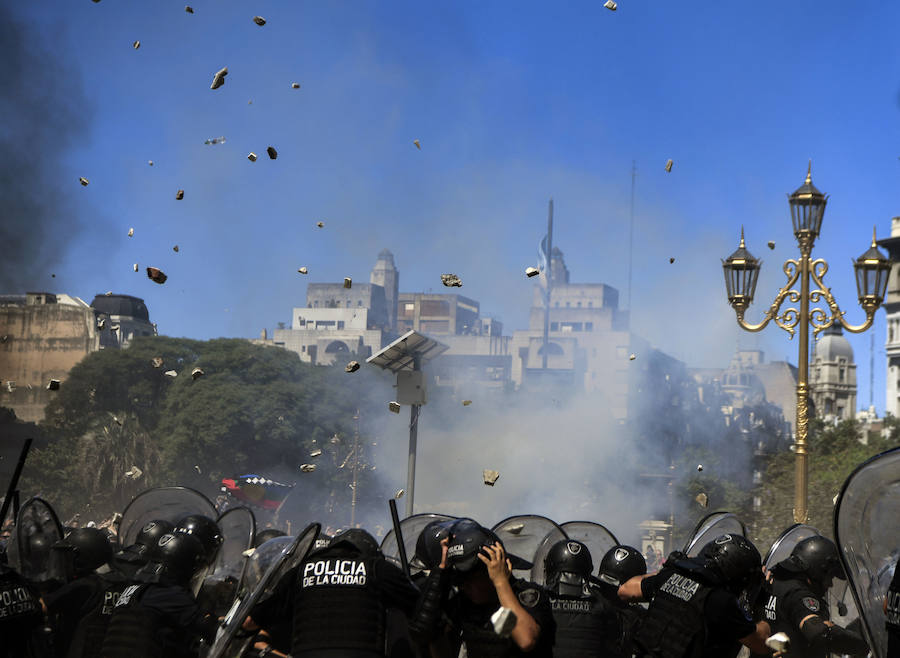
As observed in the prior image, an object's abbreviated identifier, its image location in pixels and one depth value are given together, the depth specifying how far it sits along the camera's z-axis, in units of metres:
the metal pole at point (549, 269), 86.81
